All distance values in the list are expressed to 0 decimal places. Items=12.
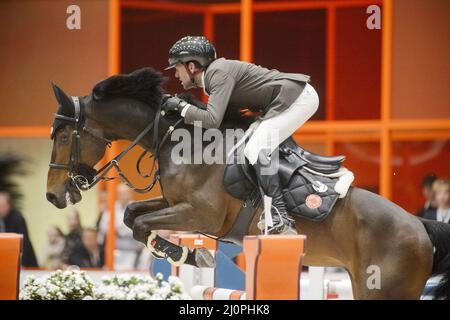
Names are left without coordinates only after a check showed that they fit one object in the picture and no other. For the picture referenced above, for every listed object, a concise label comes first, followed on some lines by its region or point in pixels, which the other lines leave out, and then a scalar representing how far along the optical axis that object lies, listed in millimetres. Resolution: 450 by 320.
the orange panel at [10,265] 9141
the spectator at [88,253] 17219
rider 9977
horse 10195
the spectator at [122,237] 17141
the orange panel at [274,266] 8578
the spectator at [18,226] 17156
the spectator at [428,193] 15656
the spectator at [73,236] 17266
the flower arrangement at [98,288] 10016
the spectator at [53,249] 17156
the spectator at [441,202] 14984
